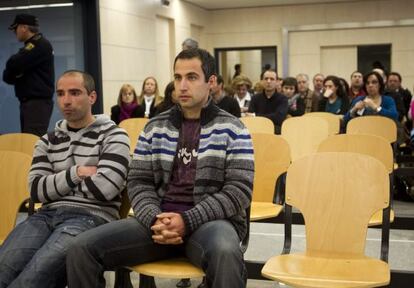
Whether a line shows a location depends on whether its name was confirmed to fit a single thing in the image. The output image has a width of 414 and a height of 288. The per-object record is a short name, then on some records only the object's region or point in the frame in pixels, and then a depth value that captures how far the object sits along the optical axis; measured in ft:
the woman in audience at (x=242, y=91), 23.38
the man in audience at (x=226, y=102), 16.74
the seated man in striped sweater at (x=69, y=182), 7.34
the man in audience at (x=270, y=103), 18.99
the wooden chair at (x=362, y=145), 10.62
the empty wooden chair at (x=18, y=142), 11.87
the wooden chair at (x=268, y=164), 10.35
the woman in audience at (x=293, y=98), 22.95
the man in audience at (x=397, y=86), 24.90
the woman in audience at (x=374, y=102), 17.25
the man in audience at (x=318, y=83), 27.67
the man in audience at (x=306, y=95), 24.59
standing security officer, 15.07
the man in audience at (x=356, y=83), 21.70
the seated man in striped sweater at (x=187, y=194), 6.86
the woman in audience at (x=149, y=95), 22.61
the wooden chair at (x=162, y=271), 6.71
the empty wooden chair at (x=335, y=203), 7.47
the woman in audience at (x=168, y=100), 15.03
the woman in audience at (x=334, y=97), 21.58
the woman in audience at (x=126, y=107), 21.71
